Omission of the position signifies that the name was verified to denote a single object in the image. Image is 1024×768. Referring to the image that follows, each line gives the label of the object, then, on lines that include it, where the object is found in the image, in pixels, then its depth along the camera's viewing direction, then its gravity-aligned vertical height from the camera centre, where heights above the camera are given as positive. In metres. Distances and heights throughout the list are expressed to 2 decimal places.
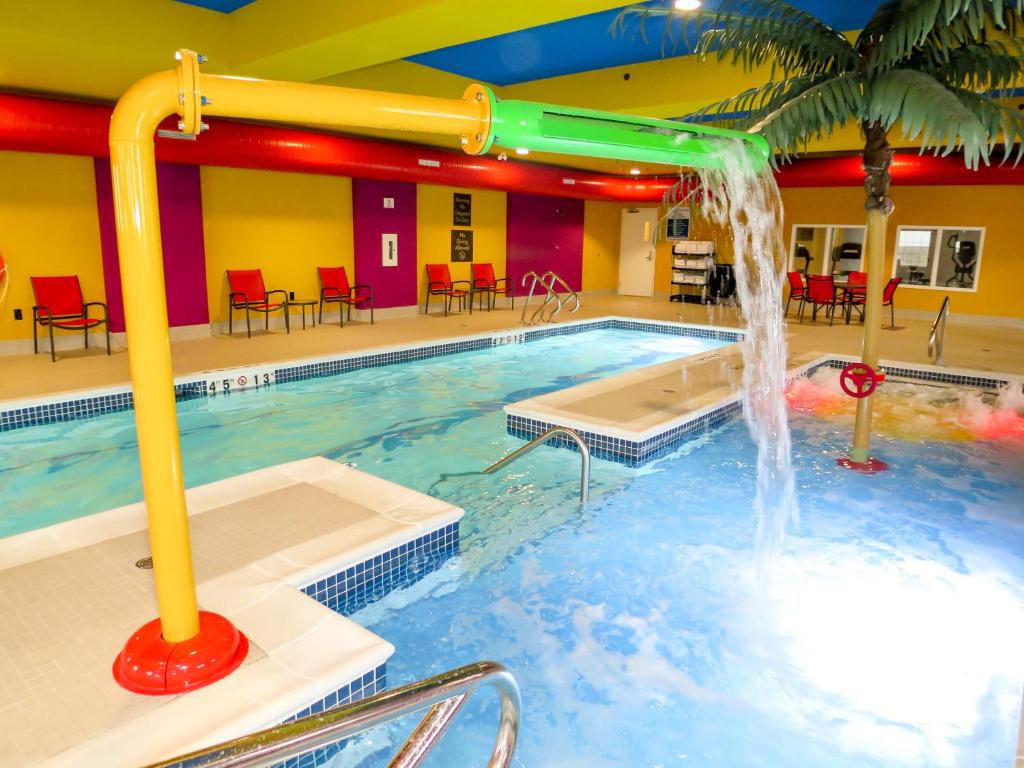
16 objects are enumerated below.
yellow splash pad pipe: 1.65 +0.19
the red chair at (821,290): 11.59 -0.44
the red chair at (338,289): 10.36 -0.48
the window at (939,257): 12.58 +0.15
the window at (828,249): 14.11 +0.29
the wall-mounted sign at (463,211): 12.67 +0.87
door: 16.23 +0.11
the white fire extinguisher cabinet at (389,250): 11.27 +0.11
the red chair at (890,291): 10.92 -0.42
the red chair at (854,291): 11.70 -0.46
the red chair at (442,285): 11.85 -0.46
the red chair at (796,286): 12.41 -0.41
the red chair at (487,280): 12.78 -0.39
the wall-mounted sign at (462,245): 12.79 +0.23
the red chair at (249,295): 9.05 -0.52
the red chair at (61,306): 7.40 -0.58
